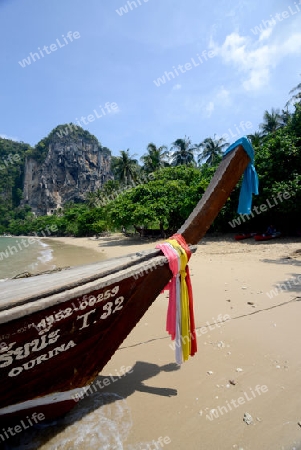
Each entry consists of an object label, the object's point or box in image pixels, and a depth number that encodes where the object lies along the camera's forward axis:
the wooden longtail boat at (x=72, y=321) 1.90
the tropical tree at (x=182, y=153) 39.84
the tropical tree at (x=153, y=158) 36.06
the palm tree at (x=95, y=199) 47.23
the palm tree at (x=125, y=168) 38.31
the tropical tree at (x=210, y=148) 37.34
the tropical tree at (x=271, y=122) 32.97
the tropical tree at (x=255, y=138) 24.04
